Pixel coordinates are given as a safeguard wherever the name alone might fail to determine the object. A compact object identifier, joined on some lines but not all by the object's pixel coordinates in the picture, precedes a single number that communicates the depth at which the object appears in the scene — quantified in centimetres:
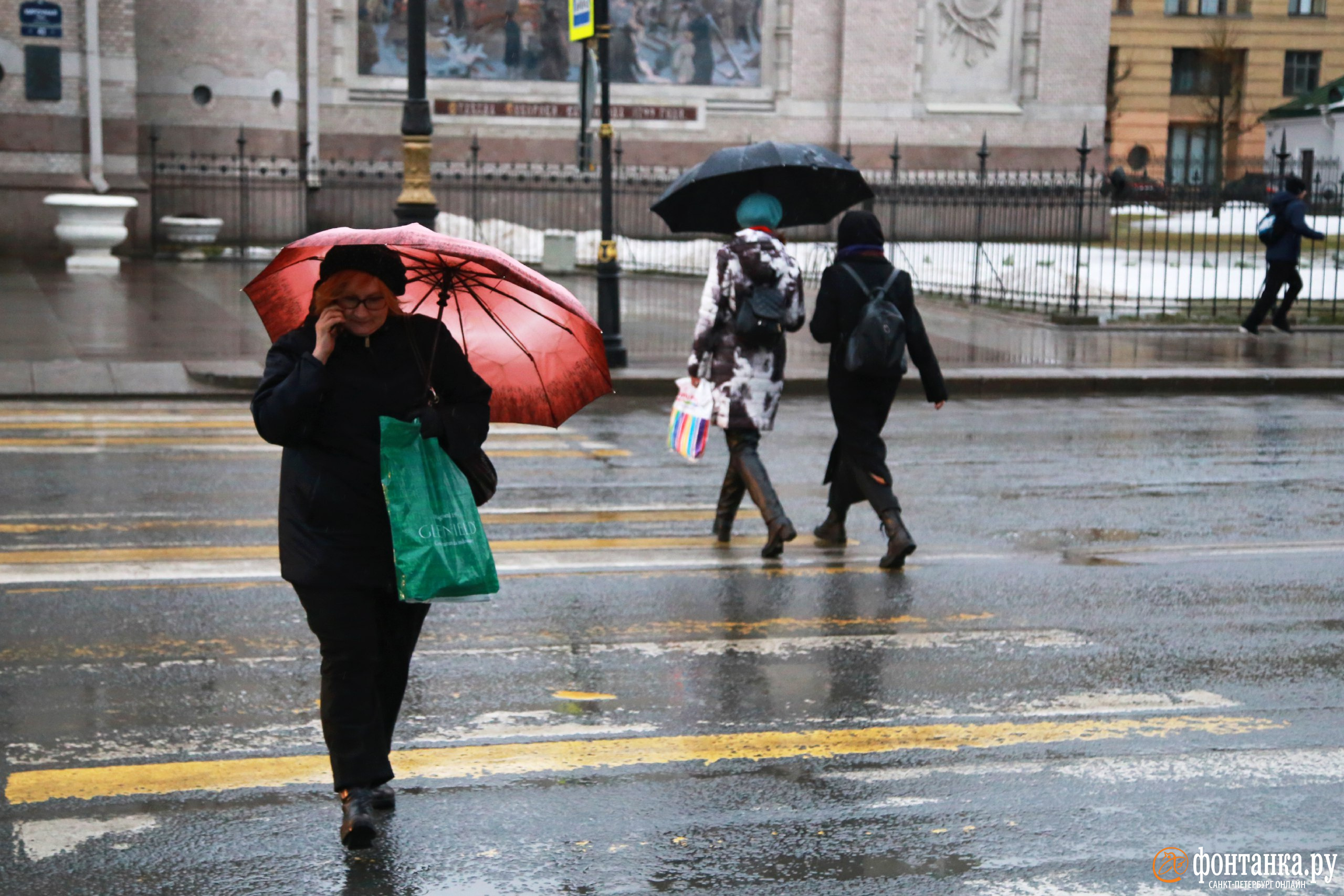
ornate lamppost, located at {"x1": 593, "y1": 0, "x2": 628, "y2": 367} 1570
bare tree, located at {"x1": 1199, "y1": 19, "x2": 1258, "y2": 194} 6150
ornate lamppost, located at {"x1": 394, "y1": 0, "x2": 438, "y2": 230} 1485
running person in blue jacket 1980
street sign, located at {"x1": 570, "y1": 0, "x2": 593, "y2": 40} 1631
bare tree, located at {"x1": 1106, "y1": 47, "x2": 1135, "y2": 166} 6094
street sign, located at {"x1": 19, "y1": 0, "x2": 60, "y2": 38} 2762
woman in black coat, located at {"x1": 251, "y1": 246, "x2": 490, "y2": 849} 436
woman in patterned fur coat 833
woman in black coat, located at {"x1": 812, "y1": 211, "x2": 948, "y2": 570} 828
